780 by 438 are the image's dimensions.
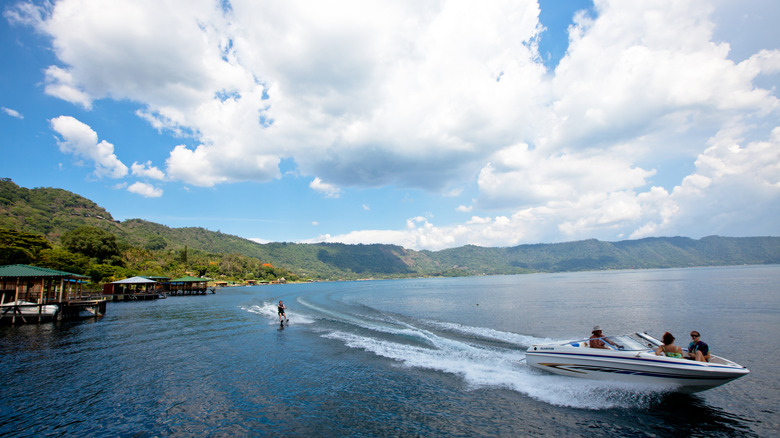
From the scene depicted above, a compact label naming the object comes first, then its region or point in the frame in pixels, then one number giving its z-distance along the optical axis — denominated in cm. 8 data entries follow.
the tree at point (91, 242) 7781
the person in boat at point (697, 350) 1203
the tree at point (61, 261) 5917
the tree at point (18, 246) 5219
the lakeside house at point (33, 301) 3183
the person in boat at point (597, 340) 1446
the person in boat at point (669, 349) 1261
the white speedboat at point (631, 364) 1175
